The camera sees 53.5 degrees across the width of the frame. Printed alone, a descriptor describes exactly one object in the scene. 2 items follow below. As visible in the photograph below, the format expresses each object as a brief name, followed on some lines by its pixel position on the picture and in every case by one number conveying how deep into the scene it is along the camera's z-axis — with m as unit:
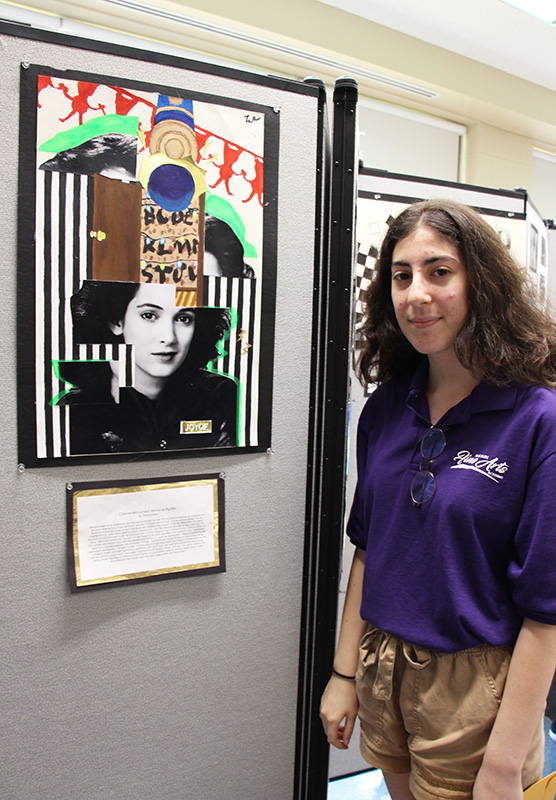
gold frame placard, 0.92
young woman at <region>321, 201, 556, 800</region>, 0.76
